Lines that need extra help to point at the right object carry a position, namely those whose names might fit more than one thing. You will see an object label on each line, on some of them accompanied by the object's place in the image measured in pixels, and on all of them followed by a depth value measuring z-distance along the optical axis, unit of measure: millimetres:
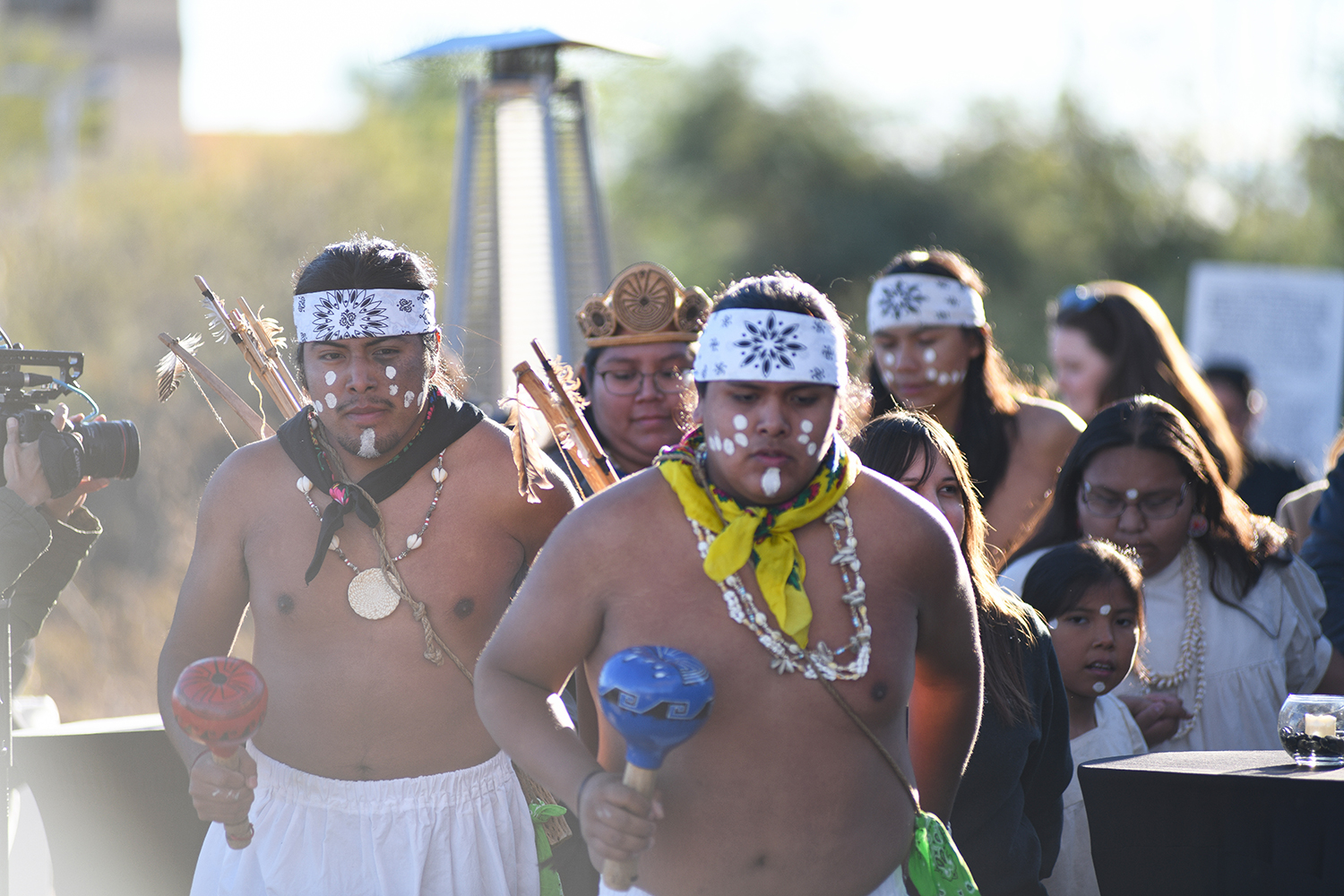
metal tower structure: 12180
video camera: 7109
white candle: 6137
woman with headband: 9477
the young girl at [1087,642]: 7574
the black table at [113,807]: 8328
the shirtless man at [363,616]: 6016
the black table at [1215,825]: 5879
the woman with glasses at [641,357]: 8773
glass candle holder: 6145
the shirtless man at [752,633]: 4742
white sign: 20141
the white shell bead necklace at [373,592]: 6090
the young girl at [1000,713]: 6484
